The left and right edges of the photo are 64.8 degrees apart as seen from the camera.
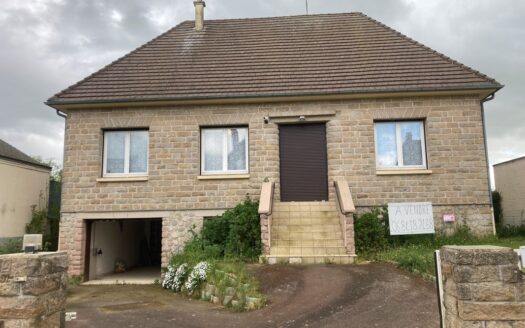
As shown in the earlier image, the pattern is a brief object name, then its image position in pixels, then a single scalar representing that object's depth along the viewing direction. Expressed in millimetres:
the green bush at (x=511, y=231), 14406
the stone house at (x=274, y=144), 11977
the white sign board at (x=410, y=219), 11031
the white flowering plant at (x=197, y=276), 9327
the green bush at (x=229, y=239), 10406
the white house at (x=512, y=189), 16828
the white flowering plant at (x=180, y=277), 10211
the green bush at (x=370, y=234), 10576
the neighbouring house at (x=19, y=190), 14055
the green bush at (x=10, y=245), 13632
